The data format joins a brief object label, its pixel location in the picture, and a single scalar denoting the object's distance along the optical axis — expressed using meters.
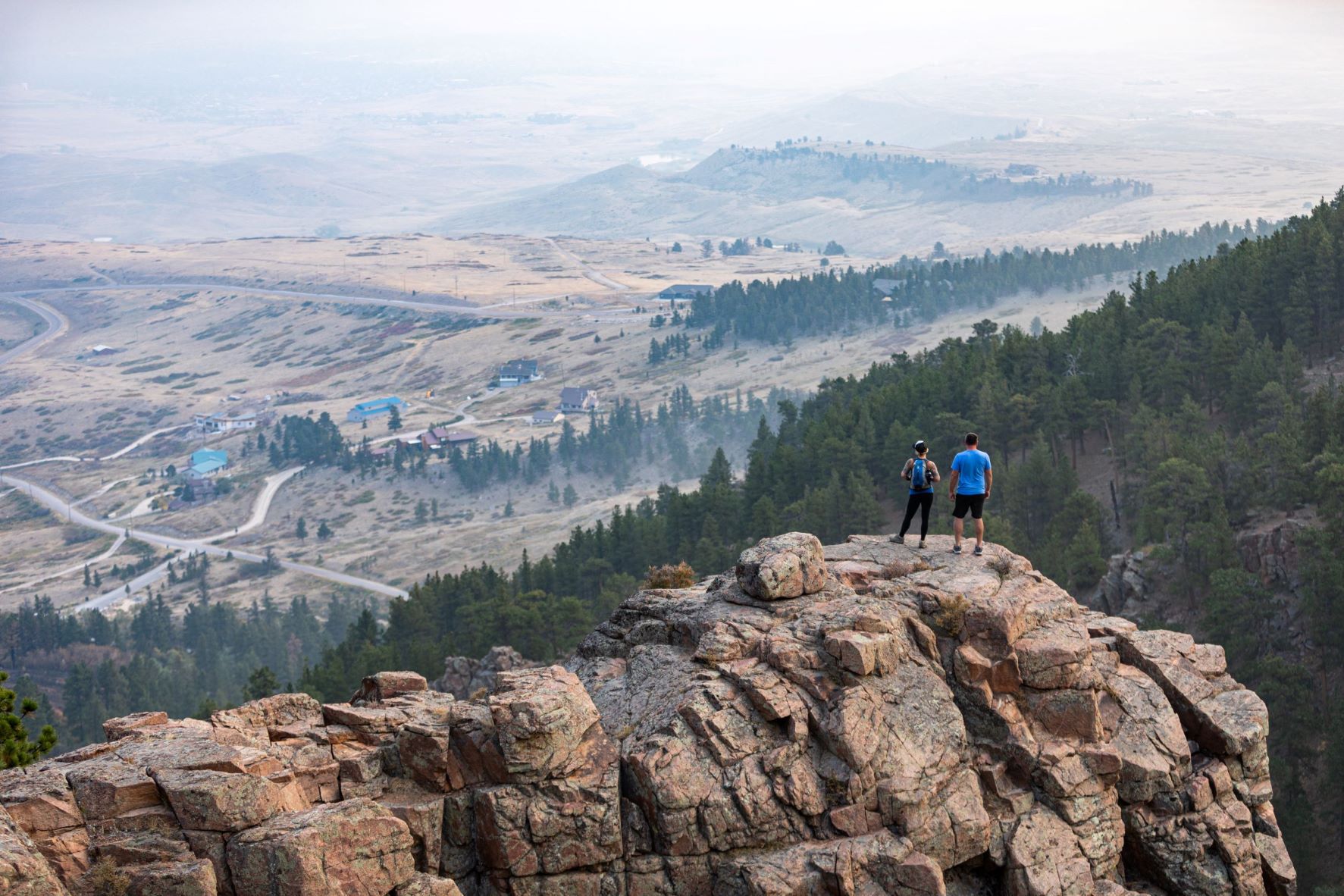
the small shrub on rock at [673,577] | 48.28
